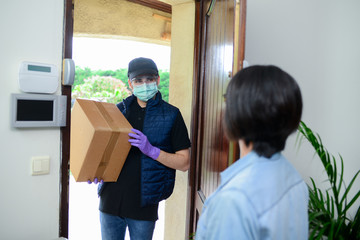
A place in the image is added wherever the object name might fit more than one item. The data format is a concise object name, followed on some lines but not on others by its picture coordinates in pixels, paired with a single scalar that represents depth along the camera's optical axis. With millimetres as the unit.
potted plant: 1130
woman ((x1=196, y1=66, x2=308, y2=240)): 606
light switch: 1420
